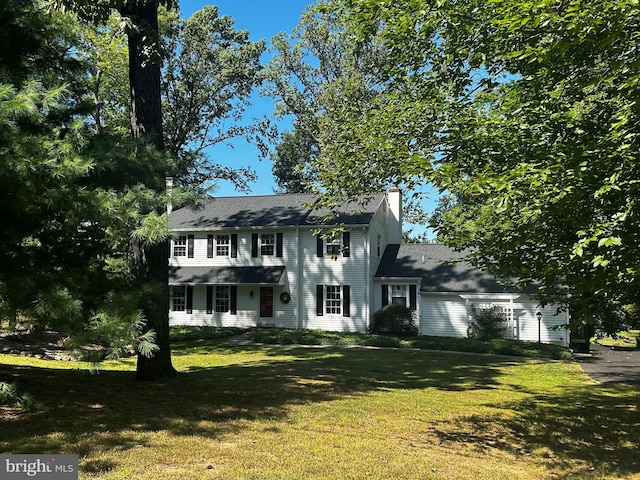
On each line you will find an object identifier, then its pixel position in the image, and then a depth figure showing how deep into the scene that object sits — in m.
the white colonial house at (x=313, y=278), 24.16
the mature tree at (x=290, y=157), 43.69
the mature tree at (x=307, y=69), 36.12
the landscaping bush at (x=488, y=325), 22.44
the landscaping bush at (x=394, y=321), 23.11
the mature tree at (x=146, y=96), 8.50
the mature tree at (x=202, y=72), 29.88
